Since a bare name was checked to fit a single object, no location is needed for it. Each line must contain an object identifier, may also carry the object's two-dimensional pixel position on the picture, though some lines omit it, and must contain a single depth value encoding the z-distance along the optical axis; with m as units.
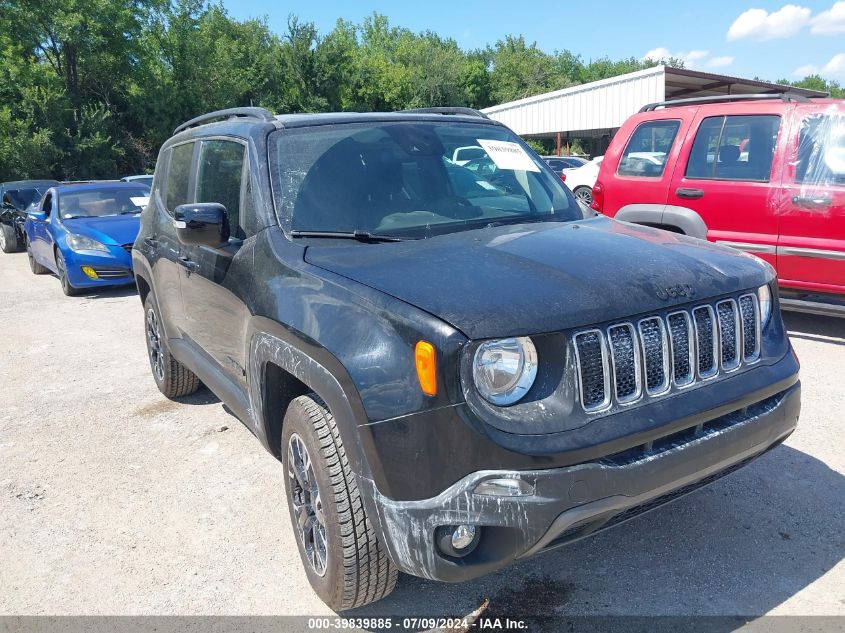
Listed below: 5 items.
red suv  5.52
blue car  9.77
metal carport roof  21.42
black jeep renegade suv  2.10
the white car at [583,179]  15.02
